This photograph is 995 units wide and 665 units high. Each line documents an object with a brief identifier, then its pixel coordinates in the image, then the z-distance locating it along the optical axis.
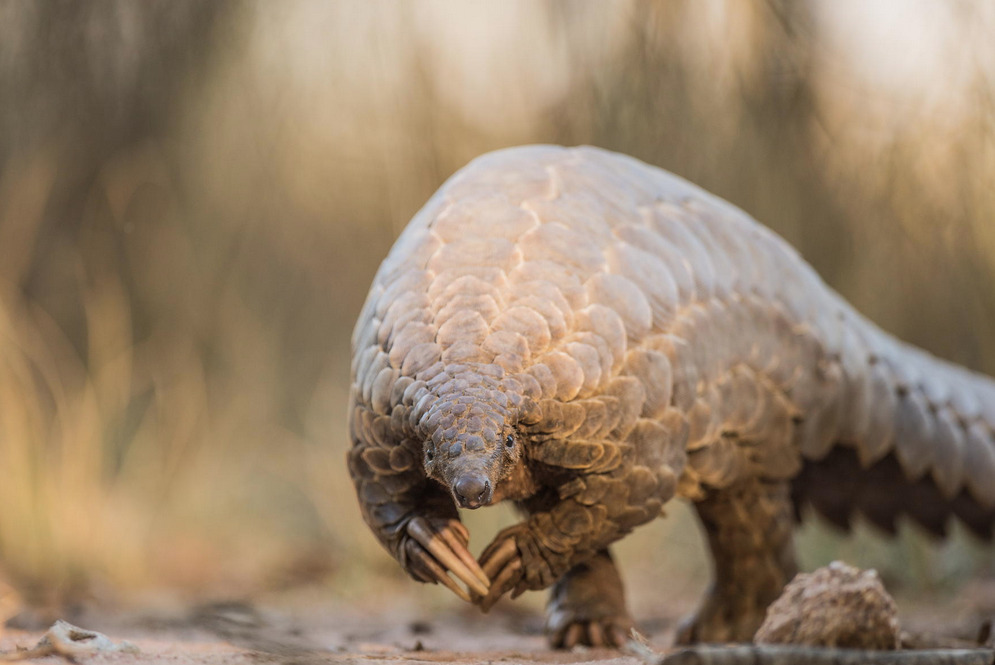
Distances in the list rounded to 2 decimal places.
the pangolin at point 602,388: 5.18
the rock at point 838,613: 4.16
